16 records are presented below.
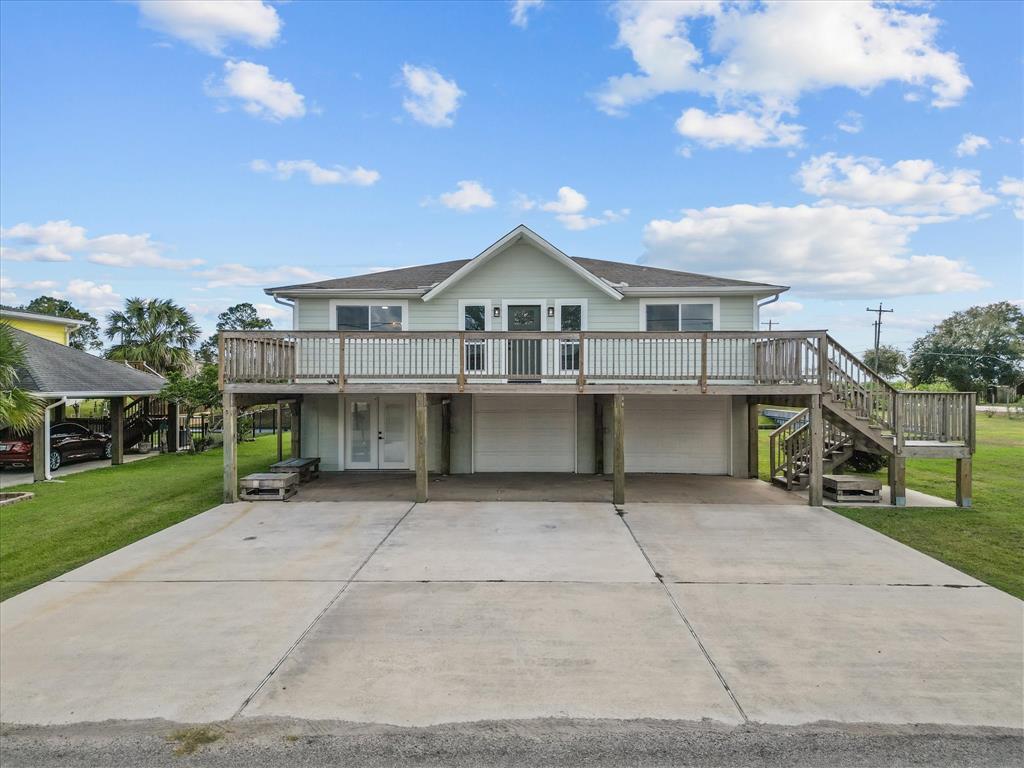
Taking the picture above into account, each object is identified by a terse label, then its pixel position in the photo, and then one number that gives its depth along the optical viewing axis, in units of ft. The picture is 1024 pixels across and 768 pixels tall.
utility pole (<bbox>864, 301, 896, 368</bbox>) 138.49
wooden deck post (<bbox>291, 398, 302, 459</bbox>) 44.68
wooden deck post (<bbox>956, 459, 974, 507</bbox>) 32.42
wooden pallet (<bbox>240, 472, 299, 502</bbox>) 34.40
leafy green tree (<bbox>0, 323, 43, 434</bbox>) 33.53
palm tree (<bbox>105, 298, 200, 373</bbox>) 96.99
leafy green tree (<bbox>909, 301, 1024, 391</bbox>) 180.14
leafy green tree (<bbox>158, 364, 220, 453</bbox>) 56.44
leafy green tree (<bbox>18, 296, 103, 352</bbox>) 171.22
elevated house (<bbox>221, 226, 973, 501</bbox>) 34.06
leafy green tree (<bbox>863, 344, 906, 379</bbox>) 207.92
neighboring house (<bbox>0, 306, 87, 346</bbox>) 60.21
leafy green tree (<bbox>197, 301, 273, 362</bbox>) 209.30
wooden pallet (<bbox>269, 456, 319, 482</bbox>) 38.22
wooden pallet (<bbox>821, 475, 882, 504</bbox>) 33.83
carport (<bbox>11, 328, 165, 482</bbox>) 42.55
